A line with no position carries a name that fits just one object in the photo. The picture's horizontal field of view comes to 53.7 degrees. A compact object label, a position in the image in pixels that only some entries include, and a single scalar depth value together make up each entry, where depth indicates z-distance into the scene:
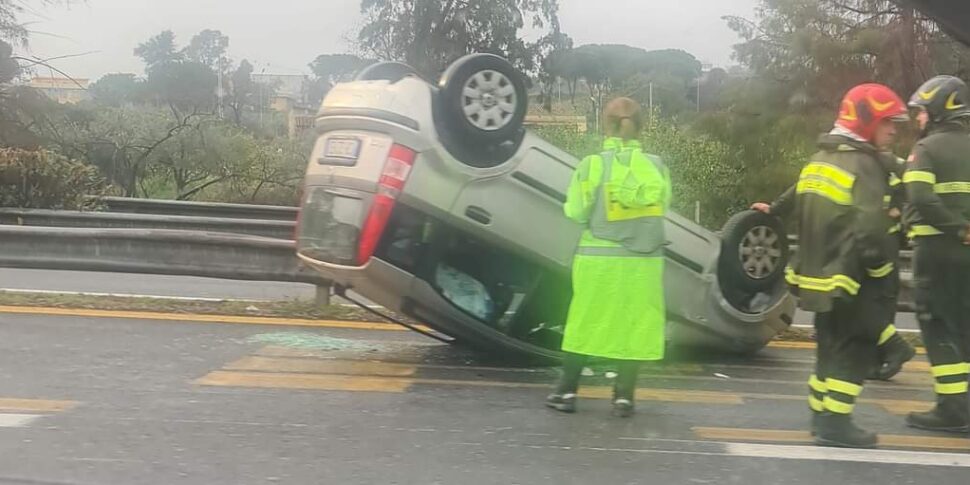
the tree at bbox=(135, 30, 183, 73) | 28.73
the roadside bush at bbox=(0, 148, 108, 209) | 16.03
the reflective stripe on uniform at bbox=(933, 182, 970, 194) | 4.82
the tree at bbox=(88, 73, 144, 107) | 27.90
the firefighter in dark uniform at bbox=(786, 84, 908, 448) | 4.48
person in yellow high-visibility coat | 4.89
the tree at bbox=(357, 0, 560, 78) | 23.16
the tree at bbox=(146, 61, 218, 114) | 28.02
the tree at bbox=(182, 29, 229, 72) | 29.30
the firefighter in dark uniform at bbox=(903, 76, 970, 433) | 4.77
